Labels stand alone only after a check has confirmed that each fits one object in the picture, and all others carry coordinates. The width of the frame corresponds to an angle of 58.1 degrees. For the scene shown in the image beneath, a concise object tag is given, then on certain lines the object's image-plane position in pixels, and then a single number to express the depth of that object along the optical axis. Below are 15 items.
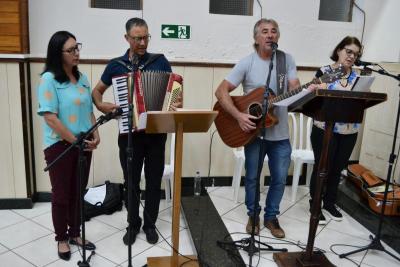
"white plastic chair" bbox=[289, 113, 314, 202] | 3.47
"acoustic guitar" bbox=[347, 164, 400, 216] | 2.98
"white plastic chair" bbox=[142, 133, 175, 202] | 3.21
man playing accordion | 2.28
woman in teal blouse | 2.14
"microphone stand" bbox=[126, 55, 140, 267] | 1.78
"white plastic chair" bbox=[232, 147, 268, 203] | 3.43
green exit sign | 3.33
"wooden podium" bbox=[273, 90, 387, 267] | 1.94
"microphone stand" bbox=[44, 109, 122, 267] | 1.83
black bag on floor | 3.06
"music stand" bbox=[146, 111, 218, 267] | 1.86
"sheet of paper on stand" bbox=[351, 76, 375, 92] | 2.25
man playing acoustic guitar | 2.52
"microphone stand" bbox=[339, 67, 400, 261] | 2.54
